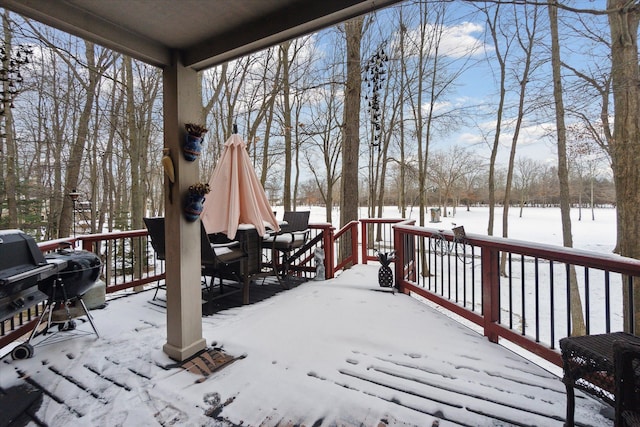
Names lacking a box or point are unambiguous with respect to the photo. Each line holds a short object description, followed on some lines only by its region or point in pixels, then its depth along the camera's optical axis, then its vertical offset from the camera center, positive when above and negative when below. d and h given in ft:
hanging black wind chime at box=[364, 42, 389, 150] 13.34 +6.13
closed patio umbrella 11.21 +0.57
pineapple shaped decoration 14.76 -3.31
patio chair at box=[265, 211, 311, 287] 15.48 -1.69
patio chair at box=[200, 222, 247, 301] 11.61 -2.03
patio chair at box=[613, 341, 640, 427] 3.98 -2.50
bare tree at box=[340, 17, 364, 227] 23.12 +5.66
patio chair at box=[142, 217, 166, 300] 12.74 -0.97
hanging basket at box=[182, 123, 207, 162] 7.93 +1.89
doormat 7.44 -4.07
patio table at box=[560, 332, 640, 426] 4.44 -2.60
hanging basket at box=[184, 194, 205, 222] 7.98 +0.11
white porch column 7.94 -0.64
